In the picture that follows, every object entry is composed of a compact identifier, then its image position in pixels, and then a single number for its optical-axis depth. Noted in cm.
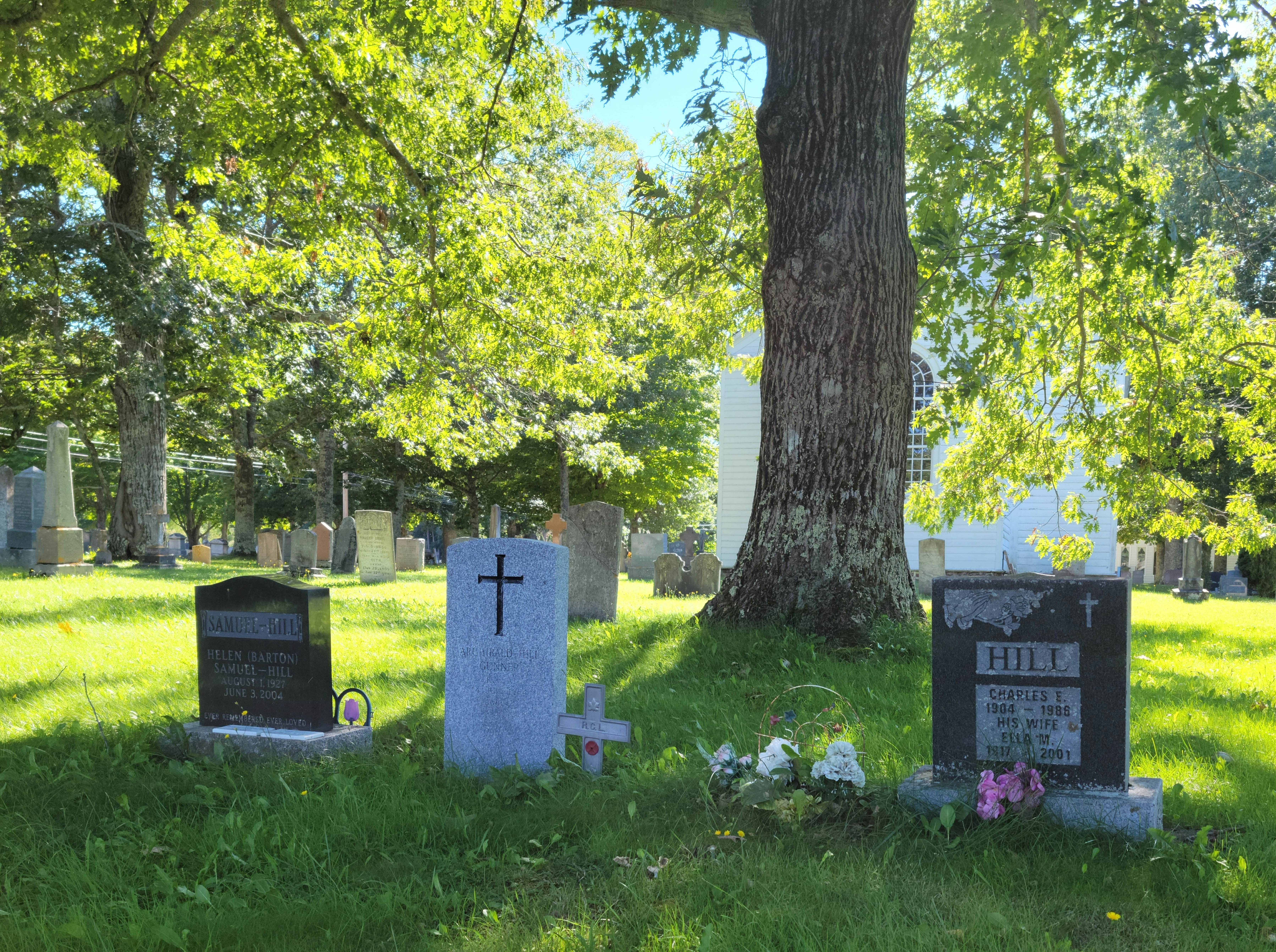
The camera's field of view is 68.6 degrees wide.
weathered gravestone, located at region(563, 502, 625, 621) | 1089
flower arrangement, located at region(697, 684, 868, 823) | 375
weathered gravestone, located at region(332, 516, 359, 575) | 2264
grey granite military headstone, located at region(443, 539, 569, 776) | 478
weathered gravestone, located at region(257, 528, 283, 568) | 2297
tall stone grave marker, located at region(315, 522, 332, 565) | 2134
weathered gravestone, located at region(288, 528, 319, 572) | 1958
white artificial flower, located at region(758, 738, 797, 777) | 389
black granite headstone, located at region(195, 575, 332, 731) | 511
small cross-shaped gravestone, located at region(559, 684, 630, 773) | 456
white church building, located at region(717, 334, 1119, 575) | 2366
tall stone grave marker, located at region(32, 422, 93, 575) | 1579
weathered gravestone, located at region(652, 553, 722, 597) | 1805
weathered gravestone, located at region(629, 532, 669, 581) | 2462
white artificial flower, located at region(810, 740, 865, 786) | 383
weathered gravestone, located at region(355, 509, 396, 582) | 1836
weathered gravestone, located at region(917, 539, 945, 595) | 2006
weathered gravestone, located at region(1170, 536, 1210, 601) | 2180
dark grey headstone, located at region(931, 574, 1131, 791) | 370
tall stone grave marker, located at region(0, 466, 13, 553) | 1778
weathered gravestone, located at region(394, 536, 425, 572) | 2555
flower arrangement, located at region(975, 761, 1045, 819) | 362
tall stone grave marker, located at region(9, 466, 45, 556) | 1716
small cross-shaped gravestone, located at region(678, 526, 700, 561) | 3053
